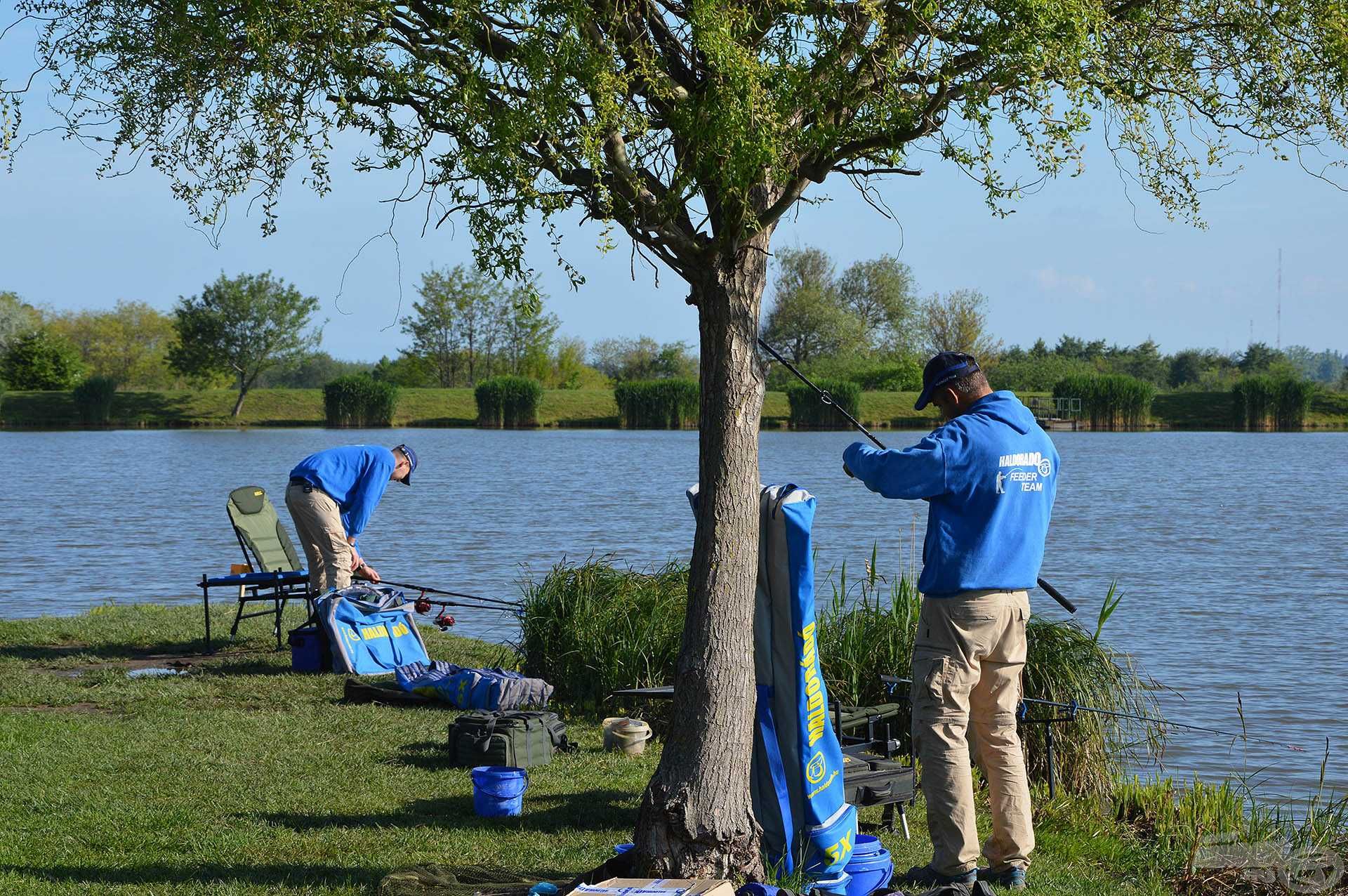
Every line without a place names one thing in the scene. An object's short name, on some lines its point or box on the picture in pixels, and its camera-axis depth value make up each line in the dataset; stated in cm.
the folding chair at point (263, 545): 2112
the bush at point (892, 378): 13862
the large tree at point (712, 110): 866
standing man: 997
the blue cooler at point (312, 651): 1892
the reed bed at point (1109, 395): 10894
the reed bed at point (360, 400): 12187
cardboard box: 837
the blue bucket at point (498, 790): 1188
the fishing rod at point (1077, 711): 1228
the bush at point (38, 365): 14175
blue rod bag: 1001
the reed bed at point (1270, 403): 11069
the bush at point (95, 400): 13212
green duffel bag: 1352
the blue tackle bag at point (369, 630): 1872
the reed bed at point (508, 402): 12887
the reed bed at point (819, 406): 10200
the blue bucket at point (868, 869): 994
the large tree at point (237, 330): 15075
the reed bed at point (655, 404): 11944
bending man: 2047
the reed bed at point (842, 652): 1572
